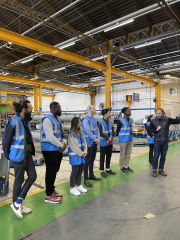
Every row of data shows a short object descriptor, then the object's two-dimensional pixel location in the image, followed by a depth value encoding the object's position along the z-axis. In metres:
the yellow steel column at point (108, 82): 11.74
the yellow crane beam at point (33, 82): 15.63
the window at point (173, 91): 18.72
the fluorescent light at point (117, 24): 8.69
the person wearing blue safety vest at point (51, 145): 3.05
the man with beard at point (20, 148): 2.65
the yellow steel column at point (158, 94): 17.36
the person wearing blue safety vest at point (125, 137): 4.95
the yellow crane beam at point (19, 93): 22.53
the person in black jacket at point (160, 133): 4.70
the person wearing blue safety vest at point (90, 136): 4.04
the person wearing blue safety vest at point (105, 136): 4.61
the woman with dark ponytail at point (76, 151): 3.49
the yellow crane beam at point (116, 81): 17.49
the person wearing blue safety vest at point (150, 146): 5.97
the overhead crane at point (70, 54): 7.80
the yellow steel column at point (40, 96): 18.77
